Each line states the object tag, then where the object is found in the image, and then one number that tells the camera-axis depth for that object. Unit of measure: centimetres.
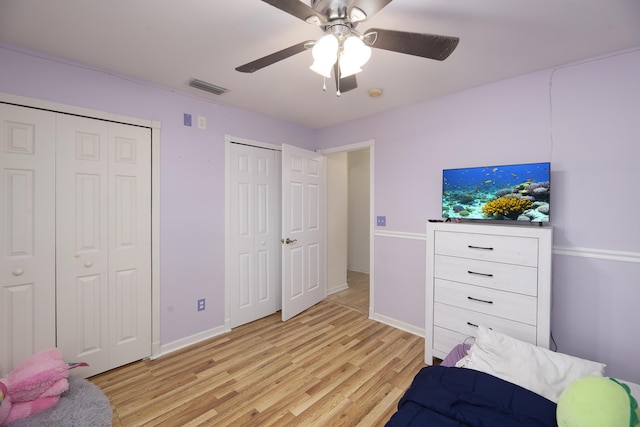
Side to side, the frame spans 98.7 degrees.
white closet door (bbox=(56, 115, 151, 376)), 207
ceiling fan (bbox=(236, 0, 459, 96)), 116
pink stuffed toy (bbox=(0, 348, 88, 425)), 154
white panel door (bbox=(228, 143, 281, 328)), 304
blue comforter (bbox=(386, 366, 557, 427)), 113
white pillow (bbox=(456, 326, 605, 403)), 152
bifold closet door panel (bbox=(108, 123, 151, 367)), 228
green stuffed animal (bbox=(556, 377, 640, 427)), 102
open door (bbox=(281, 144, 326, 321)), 322
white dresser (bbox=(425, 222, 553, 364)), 187
